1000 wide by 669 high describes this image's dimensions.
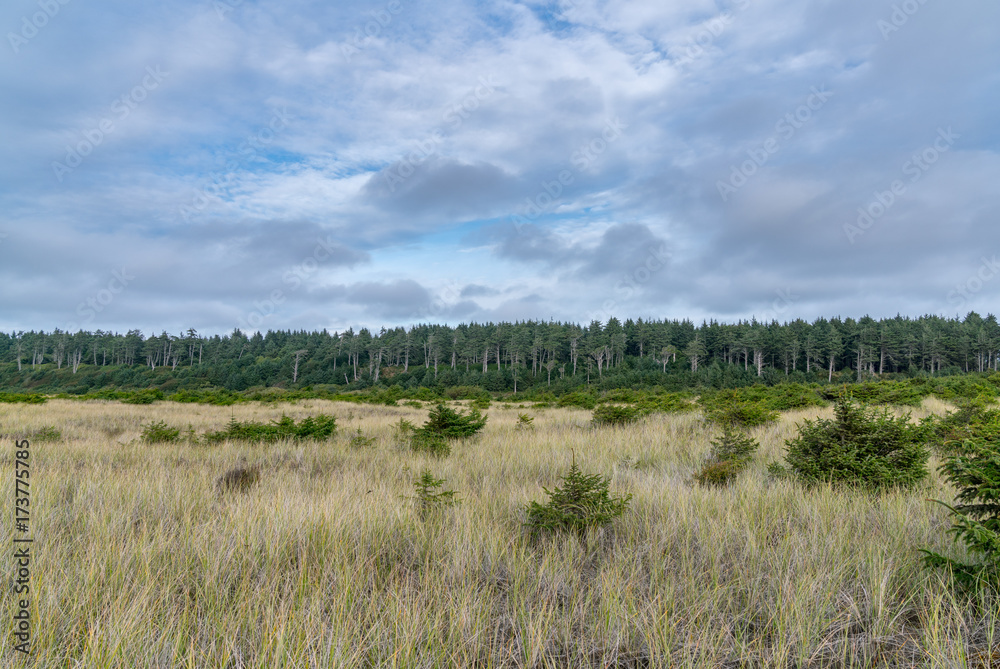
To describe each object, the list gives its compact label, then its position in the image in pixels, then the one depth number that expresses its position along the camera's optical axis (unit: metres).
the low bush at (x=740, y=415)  11.05
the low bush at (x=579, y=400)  25.18
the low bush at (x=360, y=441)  9.74
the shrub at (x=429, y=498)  4.67
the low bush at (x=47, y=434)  10.56
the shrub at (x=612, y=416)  13.32
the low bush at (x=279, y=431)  10.41
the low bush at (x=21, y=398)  25.97
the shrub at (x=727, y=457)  5.86
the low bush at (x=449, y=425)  10.80
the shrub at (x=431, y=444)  8.79
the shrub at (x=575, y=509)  4.02
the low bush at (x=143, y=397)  28.46
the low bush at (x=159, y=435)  10.34
